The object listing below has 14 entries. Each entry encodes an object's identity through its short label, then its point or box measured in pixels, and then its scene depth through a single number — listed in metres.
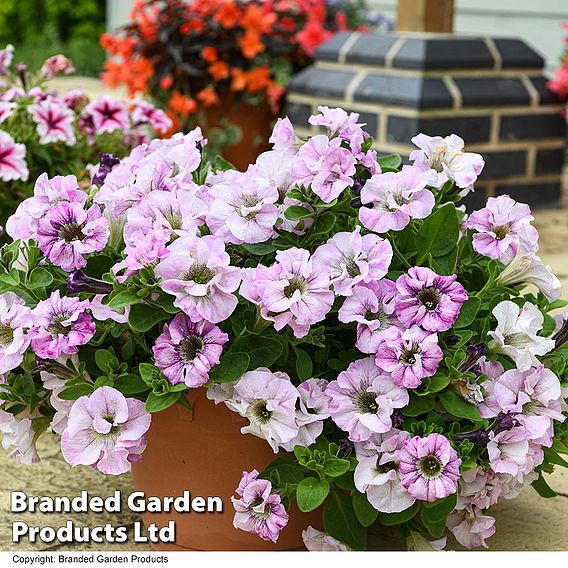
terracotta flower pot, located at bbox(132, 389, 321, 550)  1.27
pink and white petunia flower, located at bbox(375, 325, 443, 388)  1.19
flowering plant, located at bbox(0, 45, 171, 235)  1.72
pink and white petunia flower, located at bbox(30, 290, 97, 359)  1.21
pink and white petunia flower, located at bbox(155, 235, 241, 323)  1.18
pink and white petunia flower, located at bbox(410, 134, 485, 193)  1.30
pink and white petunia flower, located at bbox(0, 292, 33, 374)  1.22
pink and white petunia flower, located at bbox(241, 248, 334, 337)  1.18
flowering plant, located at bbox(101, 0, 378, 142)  4.61
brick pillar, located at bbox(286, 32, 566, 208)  2.71
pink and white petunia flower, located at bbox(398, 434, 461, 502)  1.17
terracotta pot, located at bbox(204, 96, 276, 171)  4.68
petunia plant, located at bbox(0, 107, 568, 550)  1.19
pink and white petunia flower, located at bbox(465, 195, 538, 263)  1.26
